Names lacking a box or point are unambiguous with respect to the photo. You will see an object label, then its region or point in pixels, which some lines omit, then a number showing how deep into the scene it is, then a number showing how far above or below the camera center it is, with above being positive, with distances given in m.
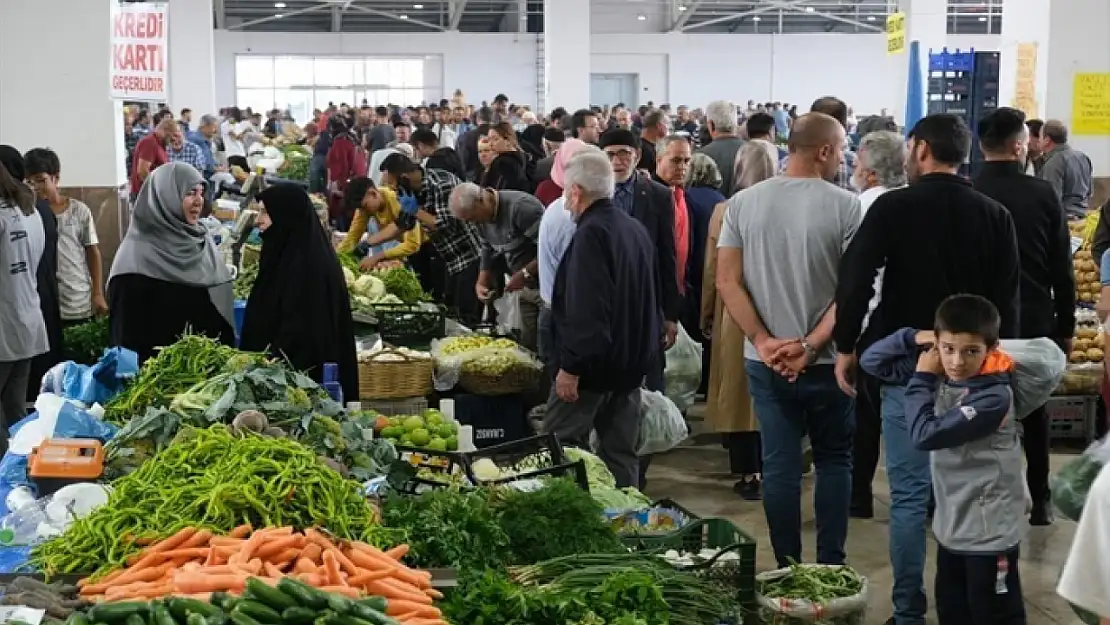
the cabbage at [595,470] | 5.18 -1.31
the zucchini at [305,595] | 2.76 -0.93
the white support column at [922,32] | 15.91 +1.04
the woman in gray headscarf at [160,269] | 6.12 -0.68
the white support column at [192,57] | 25.86 +0.96
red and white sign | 8.16 +0.32
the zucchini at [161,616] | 2.67 -0.95
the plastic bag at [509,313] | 8.09 -1.17
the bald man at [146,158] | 12.85 -0.44
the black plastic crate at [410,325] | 8.03 -1.20
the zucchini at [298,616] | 2.71 -0.95
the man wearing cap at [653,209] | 6.49 -0.46
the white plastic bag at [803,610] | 4.50 -1.57
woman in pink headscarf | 7.20 -0.23
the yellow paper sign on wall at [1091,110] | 10.57 +0.01
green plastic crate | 4.03 -1.29
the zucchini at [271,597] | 2.75 -0.93
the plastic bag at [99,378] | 5.10 -0.97
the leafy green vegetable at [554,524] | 4.02 -1.17
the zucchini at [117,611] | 2.74 -0.96
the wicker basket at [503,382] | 7.16 -1.35
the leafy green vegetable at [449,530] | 3.69 -1.11
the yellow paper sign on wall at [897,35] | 13.73 +0.73
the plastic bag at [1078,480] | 2.50 -0.65
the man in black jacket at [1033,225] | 5.64 -0.46
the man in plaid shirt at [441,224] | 8.73 -0.72
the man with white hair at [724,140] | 8.40 -0.18
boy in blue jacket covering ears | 4.30 -1.02
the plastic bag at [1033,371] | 4.43 -0.80
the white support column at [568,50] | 22.77 +0.95
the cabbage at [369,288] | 8.44 -1.05
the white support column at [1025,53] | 10.64 +0.43
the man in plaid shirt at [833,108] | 7.73 +0.01
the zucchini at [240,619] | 2.67 -0.94
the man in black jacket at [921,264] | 4.67 -0.50
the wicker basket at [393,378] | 6.94 -1.30
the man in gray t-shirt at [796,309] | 4.92 -0.69
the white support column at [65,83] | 9.19 +0.17
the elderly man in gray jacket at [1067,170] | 9.88 -0.41
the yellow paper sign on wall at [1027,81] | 10.80 +0.22
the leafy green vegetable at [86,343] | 7.42 -1.20
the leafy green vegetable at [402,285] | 8.76 -1.07
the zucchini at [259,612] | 2.71 -0.94
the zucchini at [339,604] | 2.73 -0.94
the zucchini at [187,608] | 2.72 -0.94
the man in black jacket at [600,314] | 5.39 -0.77
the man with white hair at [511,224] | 7.38 -0.59
